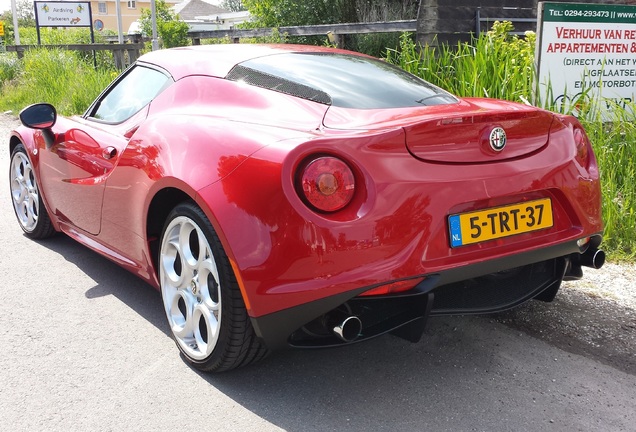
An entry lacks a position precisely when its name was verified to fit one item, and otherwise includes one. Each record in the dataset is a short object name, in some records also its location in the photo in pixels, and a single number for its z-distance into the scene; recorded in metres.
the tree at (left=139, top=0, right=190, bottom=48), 20.67
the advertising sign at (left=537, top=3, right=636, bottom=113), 5.27
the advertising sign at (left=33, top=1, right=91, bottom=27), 22.55
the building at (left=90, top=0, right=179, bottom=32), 96.12
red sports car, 2.41
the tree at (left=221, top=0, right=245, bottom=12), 110.38
